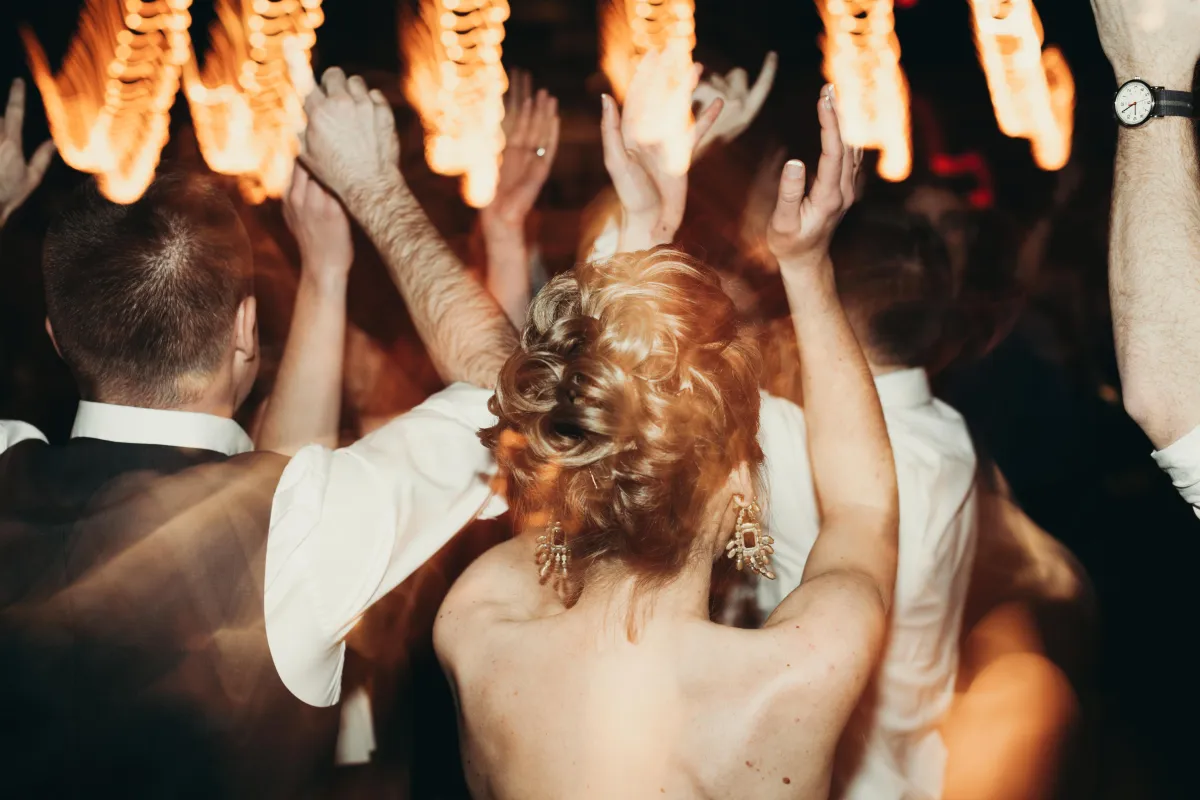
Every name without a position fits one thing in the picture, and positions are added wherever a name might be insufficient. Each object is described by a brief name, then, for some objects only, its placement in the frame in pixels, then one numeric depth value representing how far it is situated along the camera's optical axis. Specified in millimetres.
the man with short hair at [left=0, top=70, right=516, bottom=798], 1381
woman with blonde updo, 1205
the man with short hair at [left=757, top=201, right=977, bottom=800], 1884
